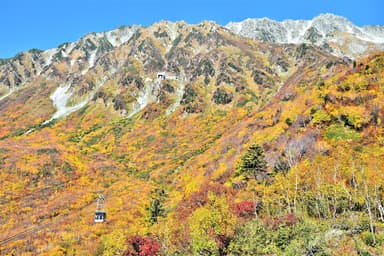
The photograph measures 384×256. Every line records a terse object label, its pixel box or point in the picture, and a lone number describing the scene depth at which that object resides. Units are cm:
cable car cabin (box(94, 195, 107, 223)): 10409
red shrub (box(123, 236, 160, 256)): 5925
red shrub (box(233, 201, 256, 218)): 6150
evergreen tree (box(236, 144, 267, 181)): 7869
